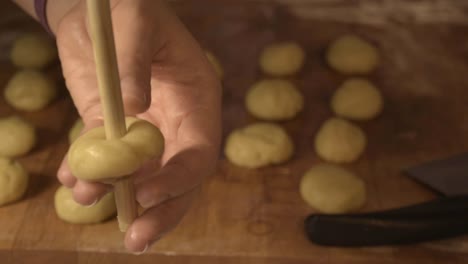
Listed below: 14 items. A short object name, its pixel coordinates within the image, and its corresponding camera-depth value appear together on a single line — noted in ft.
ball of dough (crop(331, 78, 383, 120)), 2.11
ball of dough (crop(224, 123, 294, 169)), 1.96
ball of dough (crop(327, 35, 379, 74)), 2.25
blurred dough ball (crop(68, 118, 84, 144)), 1.98
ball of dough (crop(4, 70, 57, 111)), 2.10
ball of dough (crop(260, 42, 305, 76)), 2.24
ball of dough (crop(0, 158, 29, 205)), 1.84
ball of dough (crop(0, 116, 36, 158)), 1.97
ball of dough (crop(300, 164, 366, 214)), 1.88
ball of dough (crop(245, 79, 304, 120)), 2.10
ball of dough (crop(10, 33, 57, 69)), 2.22
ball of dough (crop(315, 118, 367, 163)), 1.98
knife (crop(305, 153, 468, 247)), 1.76
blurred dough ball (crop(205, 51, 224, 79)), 2.19
